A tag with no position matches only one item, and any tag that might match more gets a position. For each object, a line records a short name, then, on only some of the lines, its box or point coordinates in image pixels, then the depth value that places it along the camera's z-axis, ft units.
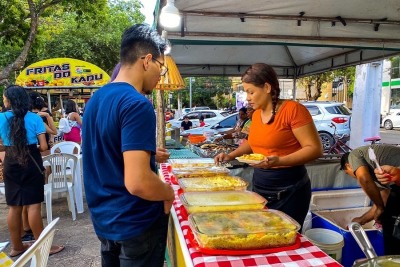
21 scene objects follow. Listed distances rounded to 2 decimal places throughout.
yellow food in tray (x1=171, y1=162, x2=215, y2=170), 8.53
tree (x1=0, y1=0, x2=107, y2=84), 28.30
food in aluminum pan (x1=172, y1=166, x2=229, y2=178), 7.41
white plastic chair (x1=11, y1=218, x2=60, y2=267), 4.07
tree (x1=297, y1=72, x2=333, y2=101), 64.85
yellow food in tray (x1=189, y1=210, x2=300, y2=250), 3.84
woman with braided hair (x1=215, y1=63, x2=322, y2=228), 6.09
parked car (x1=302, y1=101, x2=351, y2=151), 35.06
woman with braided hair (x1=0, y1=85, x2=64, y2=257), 9.93
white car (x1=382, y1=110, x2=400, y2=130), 61.98
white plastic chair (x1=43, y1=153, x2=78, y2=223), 13.56
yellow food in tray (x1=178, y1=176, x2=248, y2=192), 6.19
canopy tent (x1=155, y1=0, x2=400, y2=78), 9.70
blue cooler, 7.65
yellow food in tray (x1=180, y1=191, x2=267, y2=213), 5.06
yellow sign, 28.07
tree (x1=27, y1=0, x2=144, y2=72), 48.23
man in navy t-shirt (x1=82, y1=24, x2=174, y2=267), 3.76
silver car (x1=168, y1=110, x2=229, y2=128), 51.23
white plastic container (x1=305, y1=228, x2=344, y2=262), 6.68
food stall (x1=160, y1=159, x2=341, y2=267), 3.64
